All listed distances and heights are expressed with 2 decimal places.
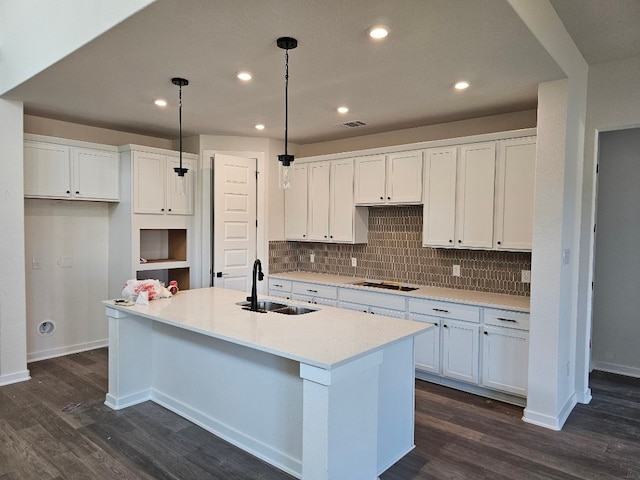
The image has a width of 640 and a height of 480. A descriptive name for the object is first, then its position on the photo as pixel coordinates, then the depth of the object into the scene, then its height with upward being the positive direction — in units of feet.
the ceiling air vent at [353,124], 15.20 +3.81
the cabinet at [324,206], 16.55 +0.90
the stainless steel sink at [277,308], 11.07 -2.15
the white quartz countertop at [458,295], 11.93 -2.02
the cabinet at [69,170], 14.12 +1.92
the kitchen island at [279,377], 6.96 -3.18
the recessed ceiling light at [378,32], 7.72 +3.65
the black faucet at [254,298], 10.40 -1.79
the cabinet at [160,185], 15.69 +1.55
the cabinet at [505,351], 11.39 -3.30
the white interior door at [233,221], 16.53 +0.25
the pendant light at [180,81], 10.75 +3.70
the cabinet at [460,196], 12.84 +1.08
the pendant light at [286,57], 8.31 +3.62
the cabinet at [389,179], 14.46 +1.80
